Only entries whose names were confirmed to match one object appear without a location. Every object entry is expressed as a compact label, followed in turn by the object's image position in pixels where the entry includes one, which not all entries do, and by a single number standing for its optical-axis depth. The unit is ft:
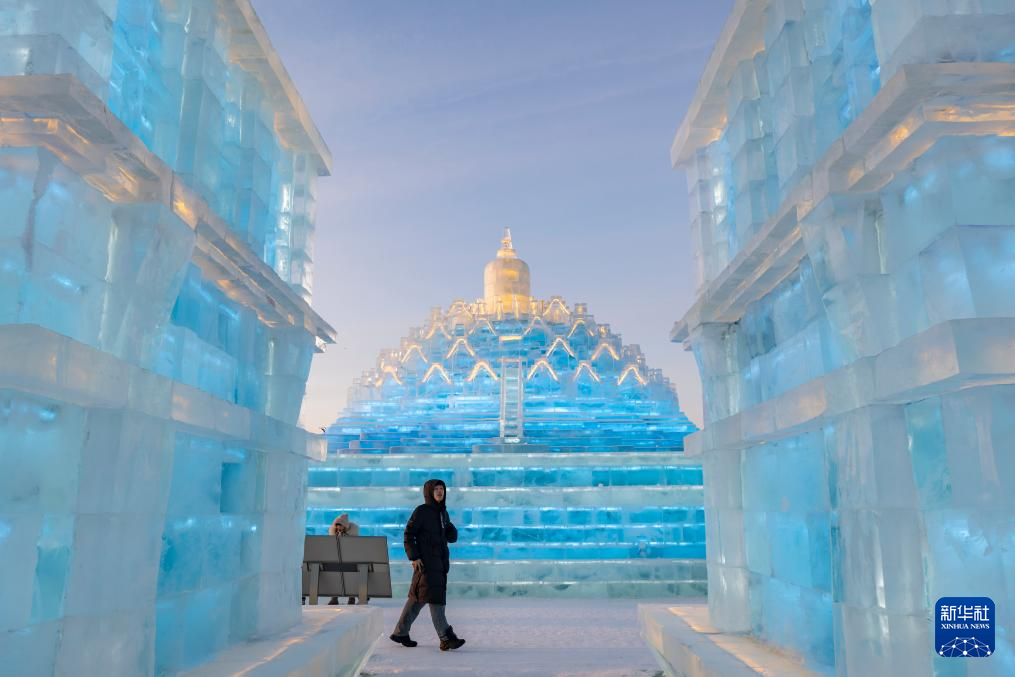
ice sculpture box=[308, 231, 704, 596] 42.91
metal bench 27.78
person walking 23.81
